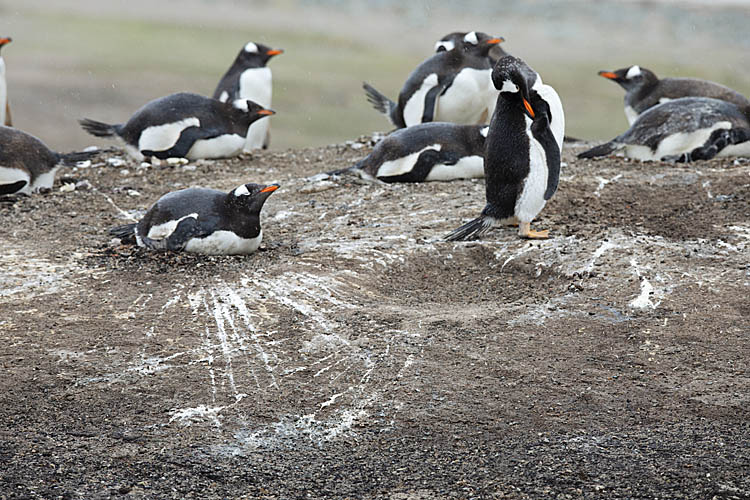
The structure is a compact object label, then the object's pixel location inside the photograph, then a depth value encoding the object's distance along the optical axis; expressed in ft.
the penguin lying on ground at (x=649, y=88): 46.06
